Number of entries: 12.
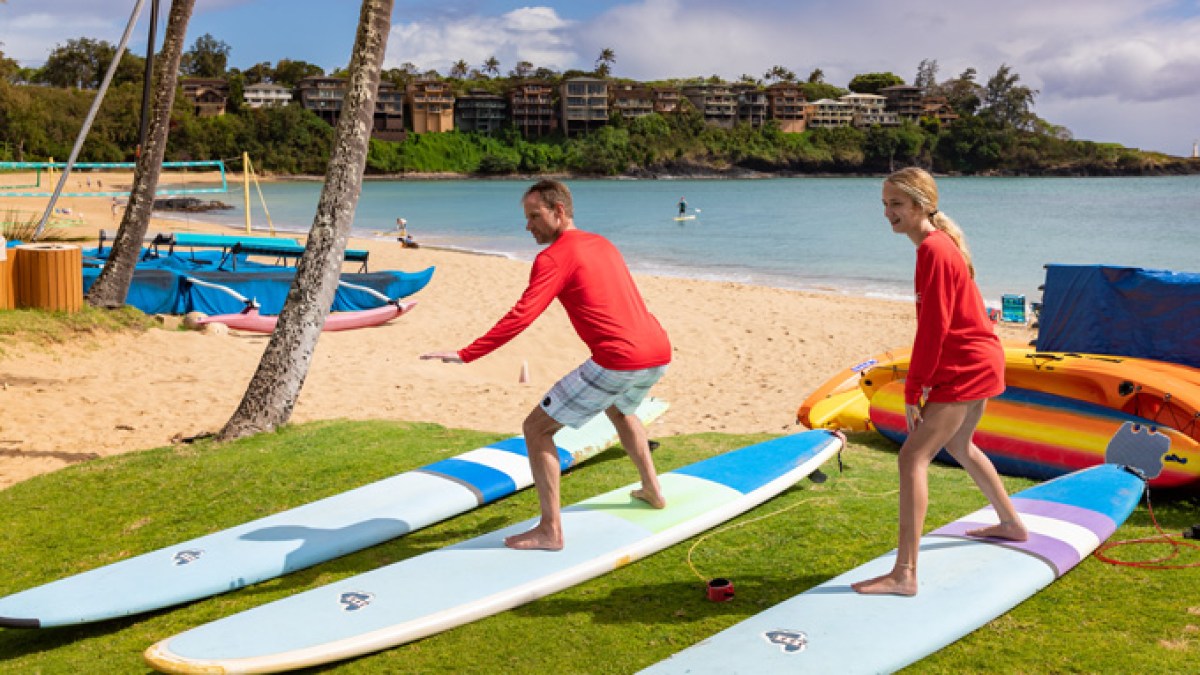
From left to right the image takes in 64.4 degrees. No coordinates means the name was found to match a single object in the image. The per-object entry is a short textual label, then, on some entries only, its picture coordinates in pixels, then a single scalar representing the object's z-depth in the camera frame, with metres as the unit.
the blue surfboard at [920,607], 3.67
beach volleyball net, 53.59
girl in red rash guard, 3.84
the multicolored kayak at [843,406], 8.95
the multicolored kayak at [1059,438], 6.18
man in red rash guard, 4.52
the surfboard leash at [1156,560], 4.67
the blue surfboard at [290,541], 4.54
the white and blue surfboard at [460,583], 3.89
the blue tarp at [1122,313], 7.52
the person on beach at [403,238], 33.59
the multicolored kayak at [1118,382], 6.65
